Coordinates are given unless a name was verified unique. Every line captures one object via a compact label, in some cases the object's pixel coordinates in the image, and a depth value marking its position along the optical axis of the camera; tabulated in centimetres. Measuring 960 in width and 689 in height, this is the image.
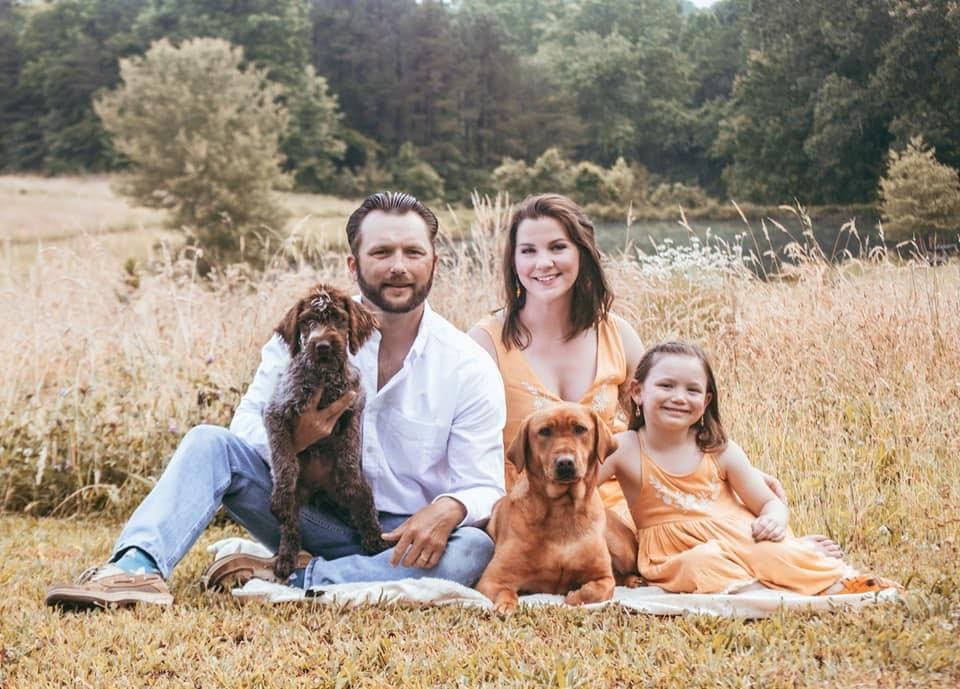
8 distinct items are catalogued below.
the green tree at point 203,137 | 2188
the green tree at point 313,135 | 1989
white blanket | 326
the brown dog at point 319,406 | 310
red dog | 335
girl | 347
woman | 404
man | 331
